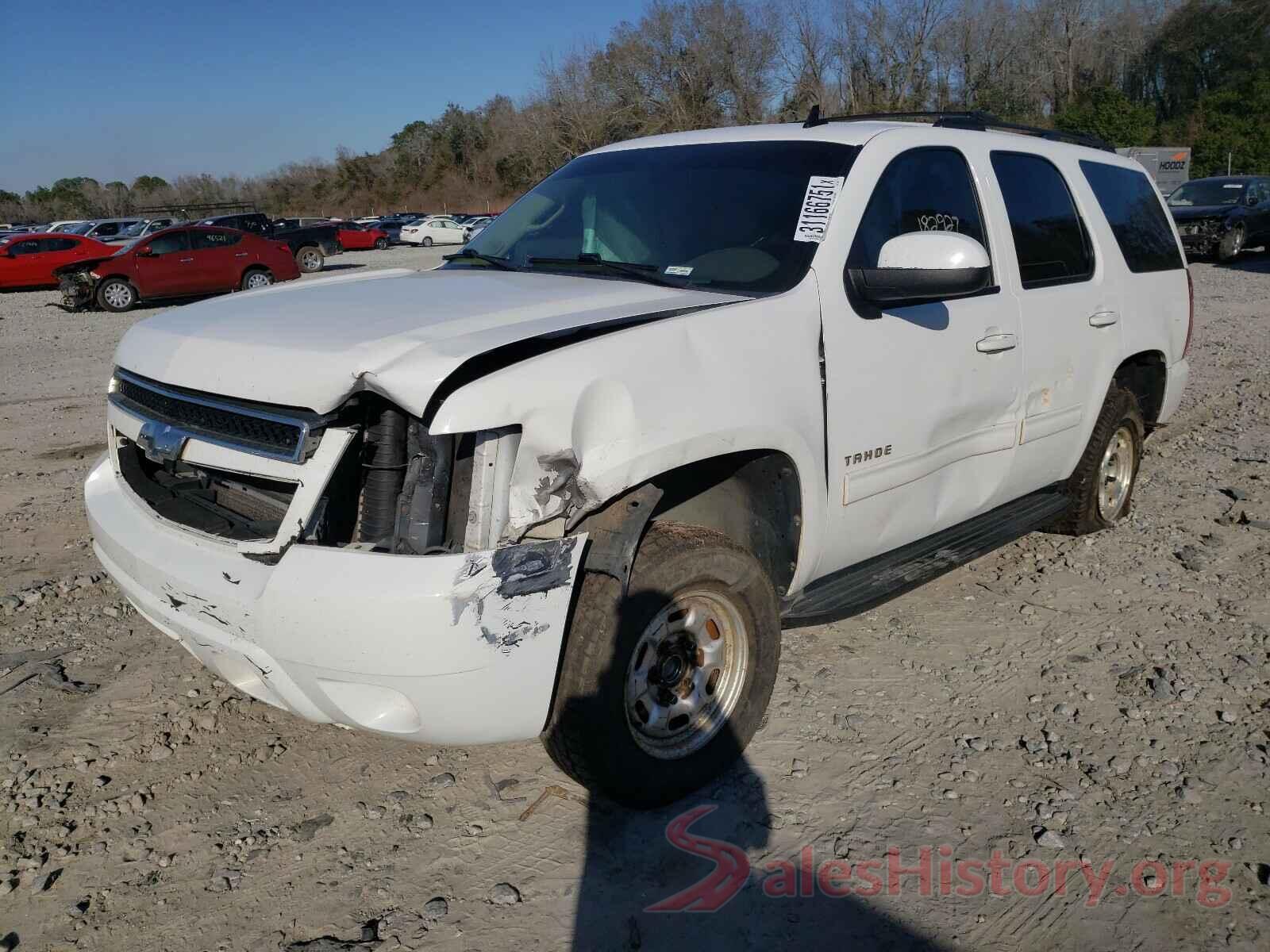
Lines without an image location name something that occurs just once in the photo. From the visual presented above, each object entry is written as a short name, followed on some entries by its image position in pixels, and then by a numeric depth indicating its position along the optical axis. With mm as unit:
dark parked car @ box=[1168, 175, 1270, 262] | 19078
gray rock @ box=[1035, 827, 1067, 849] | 2859
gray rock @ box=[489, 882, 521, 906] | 2662
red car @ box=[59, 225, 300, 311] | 18422
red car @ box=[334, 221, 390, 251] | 38906
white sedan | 40431
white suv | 2455
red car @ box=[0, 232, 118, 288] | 22516
